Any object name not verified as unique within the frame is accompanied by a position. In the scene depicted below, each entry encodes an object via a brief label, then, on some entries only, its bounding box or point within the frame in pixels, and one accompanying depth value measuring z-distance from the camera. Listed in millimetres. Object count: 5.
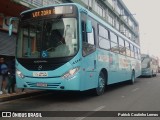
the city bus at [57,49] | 5240
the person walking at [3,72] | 6716
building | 8218
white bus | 17846
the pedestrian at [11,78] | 6725
